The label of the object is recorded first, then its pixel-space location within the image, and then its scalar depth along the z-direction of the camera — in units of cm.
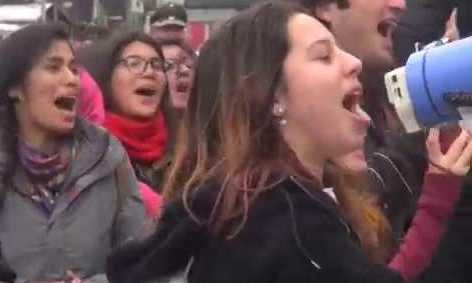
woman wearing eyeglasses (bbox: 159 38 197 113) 534
